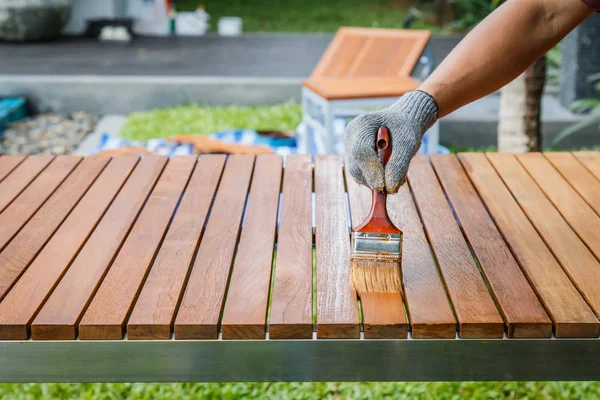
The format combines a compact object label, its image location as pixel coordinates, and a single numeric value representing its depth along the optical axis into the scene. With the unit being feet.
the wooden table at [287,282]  4.83
